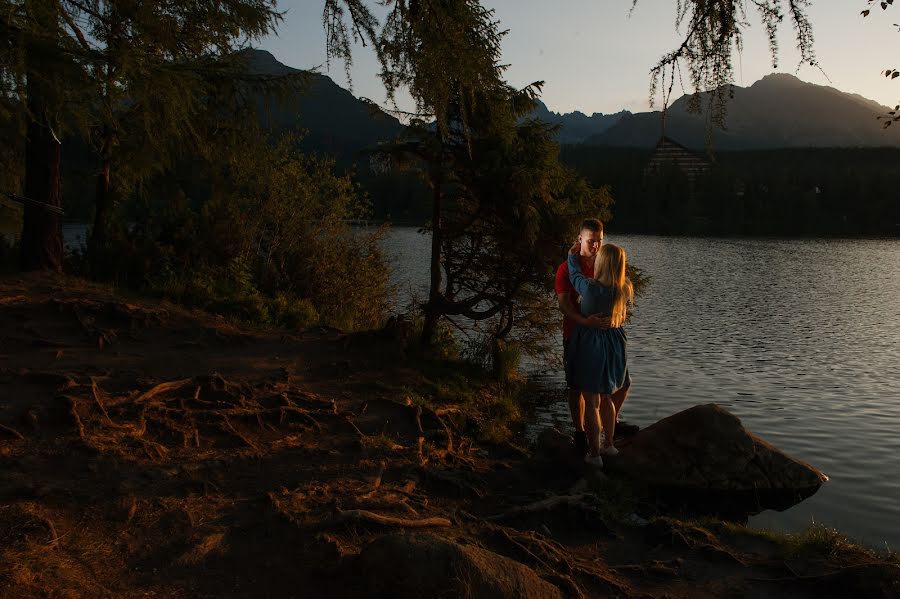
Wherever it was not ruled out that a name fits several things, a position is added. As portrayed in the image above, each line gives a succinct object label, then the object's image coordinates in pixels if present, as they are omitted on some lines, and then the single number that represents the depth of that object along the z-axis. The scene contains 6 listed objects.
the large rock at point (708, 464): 8.34
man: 7.50
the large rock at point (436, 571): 4.23
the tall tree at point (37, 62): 5.64
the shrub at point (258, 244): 13.88
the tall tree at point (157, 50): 6.70
